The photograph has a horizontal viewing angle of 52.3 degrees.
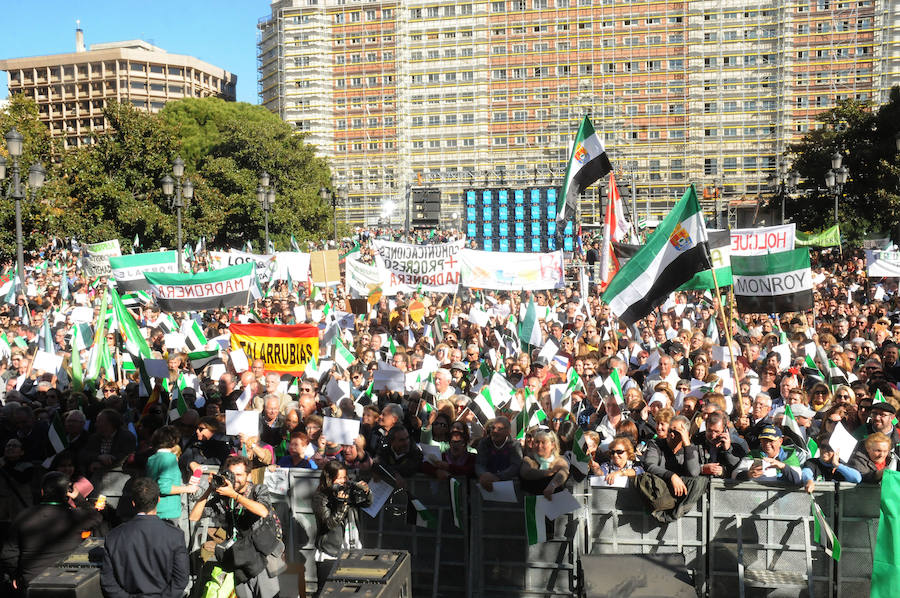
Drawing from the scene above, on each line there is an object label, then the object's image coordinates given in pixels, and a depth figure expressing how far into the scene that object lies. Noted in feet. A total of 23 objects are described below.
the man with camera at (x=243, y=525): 19.13
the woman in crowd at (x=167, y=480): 21.53
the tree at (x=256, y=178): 146.41
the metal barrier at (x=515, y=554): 21.61
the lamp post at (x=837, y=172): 91.15
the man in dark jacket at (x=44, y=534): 19.17
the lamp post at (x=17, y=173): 54.75
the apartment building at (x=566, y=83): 255.09
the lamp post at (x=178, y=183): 72.87
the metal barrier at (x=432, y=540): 22.21
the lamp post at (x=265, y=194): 92.38
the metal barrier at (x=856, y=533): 20.33
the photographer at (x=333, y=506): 20.70
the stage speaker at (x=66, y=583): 16.48
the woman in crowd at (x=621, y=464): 21.84
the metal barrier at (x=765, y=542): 20.75
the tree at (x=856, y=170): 128.88
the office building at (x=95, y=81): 357.20
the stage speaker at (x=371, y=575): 15.57
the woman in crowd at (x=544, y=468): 21.17
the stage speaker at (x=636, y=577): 16.05
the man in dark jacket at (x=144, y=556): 16.78
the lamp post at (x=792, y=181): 103.61
